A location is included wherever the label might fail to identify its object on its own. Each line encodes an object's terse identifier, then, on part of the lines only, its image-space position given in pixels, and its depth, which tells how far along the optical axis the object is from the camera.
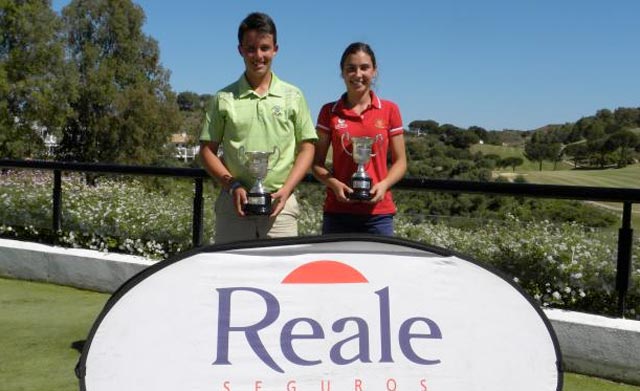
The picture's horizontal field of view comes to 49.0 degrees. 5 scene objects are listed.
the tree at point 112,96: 56.28
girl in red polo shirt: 3.20
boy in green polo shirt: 3.02
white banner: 2.53
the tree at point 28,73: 41.97
